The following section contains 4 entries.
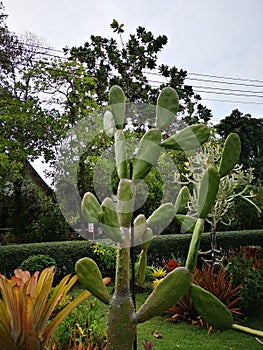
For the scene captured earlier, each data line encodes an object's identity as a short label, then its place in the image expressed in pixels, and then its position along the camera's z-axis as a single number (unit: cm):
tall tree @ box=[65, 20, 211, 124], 784
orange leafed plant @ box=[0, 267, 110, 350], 127
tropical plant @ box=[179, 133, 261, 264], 414
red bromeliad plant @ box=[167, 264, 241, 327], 396
